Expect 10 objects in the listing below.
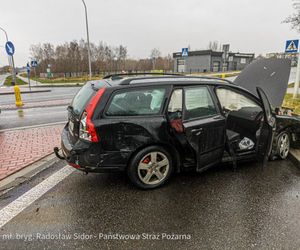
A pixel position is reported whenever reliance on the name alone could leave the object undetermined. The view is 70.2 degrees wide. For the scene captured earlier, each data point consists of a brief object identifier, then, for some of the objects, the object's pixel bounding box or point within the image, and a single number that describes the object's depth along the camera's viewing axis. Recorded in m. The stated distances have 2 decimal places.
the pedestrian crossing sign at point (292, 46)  9.06
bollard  10.69
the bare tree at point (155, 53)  79.29
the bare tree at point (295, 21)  12.20
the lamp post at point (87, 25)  20.69
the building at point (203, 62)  51.75
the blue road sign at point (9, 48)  13.05
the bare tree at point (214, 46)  100.84
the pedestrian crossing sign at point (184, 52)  15.82
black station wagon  2.86
